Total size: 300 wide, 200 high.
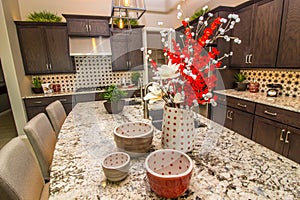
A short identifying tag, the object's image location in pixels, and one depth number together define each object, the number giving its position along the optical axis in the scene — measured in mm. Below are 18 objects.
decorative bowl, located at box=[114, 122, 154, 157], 814
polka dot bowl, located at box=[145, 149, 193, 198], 558
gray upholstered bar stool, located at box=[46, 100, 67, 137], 1625
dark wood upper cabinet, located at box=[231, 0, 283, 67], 2146
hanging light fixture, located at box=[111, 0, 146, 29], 1480
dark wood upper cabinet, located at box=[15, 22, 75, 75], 3064
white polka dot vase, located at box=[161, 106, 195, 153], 814
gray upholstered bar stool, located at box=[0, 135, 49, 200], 657
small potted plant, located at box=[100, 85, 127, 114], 1673
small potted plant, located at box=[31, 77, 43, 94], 3300
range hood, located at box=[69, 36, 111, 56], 3191
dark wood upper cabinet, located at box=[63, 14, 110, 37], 3135
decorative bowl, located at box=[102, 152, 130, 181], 662
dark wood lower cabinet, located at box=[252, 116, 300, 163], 1755
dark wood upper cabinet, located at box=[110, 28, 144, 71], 3570
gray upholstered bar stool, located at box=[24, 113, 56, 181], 1127
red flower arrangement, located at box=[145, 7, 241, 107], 719
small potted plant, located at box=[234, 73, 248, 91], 2758
